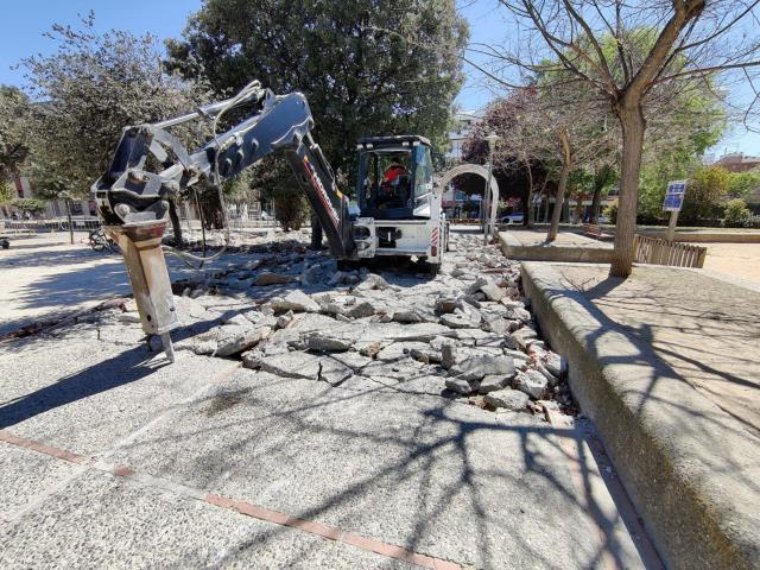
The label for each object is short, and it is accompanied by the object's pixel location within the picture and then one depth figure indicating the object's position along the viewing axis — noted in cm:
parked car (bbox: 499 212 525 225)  3712
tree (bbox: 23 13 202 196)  937
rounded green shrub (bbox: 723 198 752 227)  2225
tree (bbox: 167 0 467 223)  1048
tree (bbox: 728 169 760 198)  2633
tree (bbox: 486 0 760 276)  473
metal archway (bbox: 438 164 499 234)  1377
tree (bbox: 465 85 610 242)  833
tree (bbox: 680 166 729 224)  2272
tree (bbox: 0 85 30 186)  1119
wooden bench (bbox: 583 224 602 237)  1645
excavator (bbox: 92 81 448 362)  325
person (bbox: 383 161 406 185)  827
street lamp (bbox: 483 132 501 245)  1261
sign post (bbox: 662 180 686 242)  995
